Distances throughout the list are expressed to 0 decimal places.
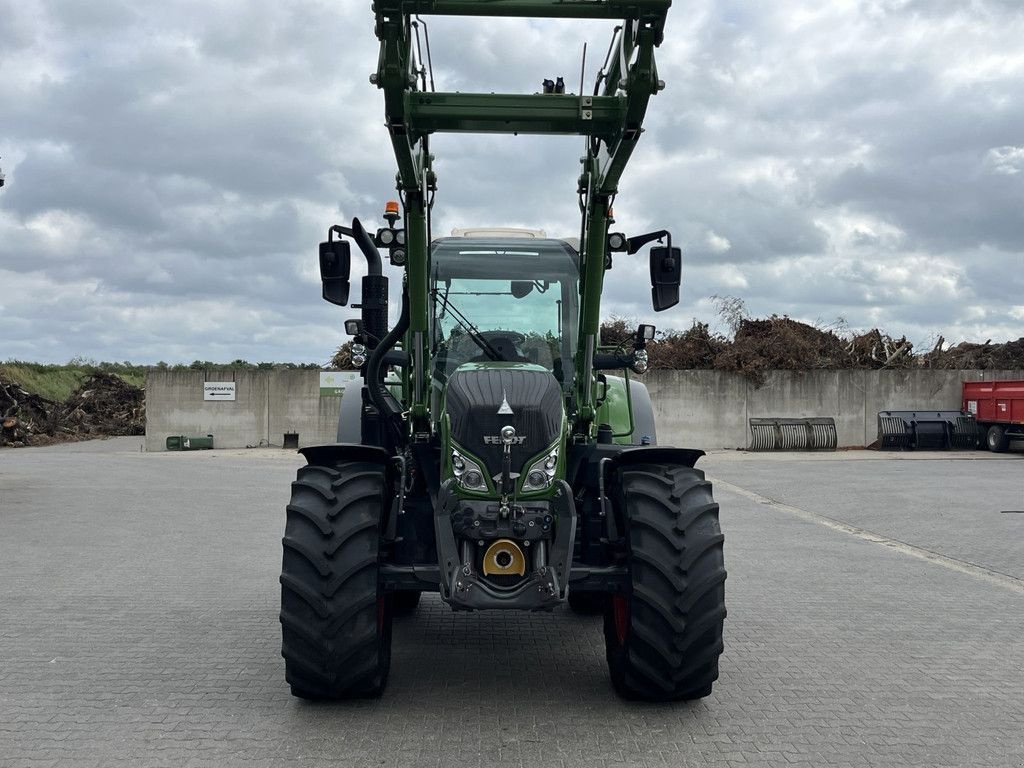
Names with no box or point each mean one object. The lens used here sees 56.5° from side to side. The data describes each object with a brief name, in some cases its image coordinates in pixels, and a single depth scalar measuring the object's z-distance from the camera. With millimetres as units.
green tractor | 4789
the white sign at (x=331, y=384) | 28125
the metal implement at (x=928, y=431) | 27641
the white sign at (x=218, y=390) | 28125
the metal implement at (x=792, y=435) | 28048
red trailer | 26031
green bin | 27844
